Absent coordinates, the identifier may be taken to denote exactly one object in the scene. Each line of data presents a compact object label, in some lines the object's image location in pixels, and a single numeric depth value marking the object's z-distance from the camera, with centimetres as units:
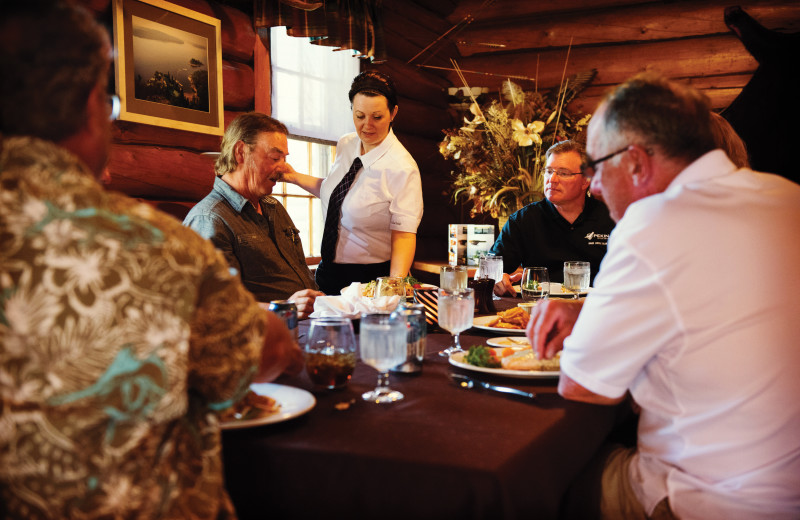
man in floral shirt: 80
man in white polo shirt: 120
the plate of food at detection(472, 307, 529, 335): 206
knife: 134
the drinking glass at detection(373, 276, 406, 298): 224
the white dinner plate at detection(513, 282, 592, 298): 270
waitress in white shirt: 341
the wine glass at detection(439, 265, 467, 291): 226
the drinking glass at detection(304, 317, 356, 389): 137
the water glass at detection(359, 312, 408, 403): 131
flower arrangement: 443
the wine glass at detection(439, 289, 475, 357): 169
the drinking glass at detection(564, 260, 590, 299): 264
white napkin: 212
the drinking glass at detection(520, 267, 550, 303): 250
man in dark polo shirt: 337
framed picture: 296
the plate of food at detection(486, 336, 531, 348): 184
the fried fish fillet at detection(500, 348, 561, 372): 151
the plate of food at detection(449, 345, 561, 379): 147
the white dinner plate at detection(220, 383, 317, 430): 112
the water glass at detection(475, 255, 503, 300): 284
